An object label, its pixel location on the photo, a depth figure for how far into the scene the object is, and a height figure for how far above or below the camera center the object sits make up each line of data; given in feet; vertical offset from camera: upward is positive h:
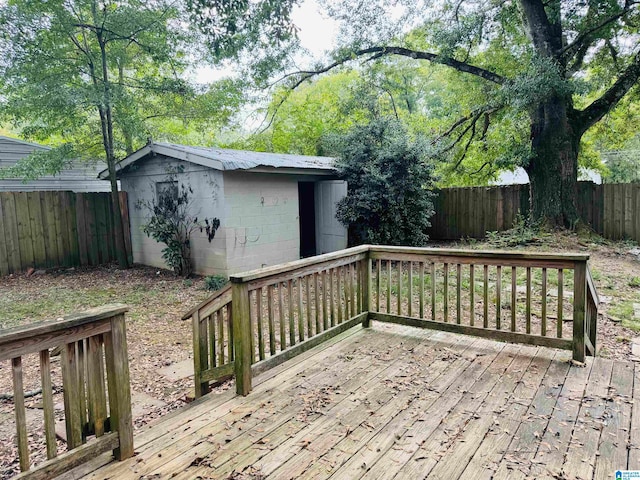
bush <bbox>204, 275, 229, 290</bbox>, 24.26 -4.25
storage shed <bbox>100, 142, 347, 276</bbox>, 25.75 +0.46
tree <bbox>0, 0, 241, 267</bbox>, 25.61 +8.91
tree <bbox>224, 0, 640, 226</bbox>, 28.91 +11.36
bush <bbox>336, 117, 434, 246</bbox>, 28.09 +1.17
